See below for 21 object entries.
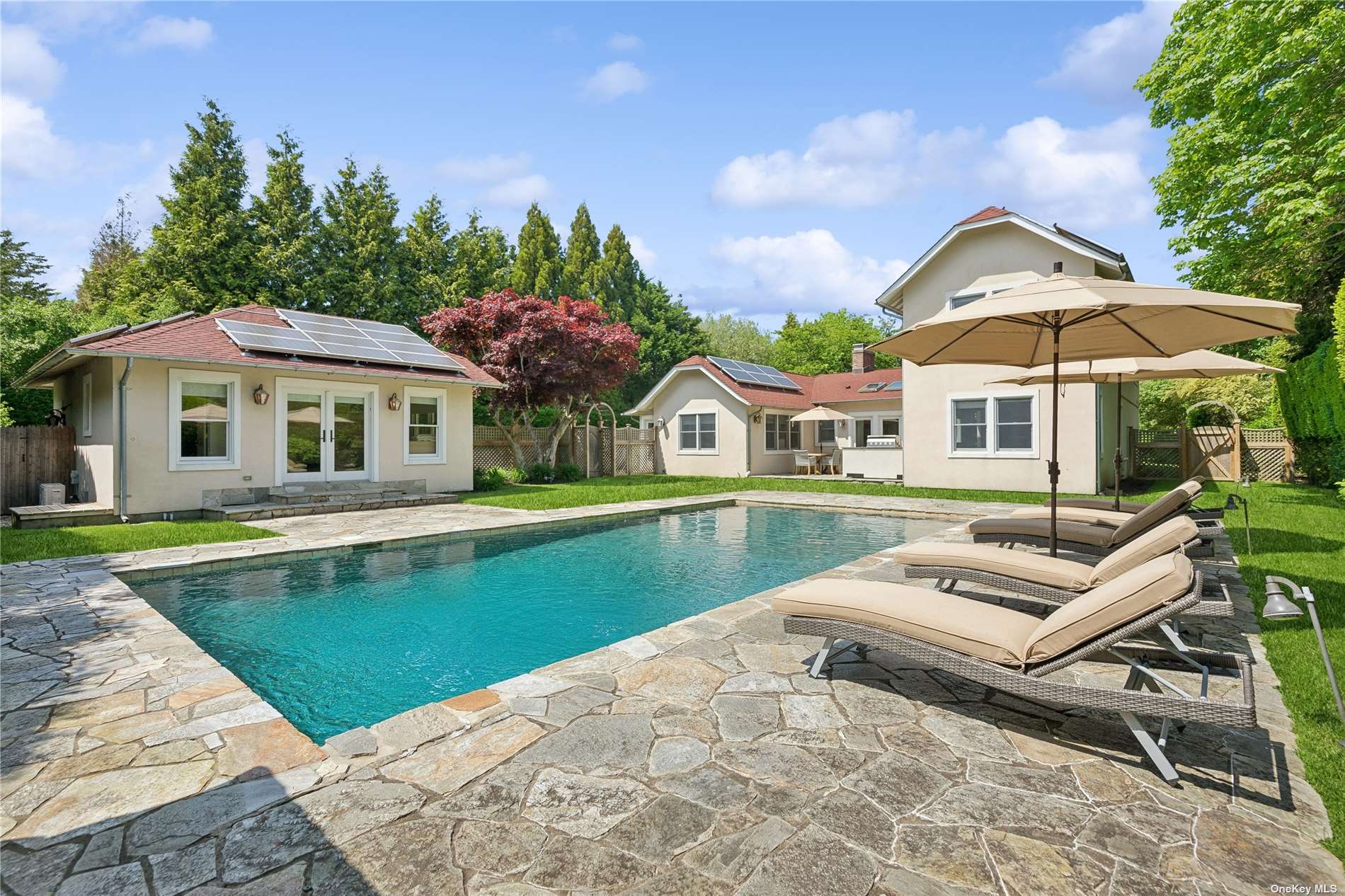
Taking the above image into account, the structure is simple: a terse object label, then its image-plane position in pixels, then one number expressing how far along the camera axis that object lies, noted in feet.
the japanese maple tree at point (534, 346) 59.93
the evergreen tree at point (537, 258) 116.88
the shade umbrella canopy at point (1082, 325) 13.44
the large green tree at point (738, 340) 169.58
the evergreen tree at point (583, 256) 122.52
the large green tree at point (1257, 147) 36.88
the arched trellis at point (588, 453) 69.10
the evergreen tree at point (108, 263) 97.07
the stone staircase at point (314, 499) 38.50
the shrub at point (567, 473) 66.49
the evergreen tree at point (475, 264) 99.04
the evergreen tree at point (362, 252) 91.81
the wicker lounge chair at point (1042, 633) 9.04
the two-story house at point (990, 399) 49.16
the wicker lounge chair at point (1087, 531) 18.29
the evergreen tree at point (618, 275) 125.49
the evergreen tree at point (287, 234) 86.07
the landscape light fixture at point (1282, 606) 8.60
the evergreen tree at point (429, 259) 98.63
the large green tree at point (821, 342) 161.17
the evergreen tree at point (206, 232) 80.33
